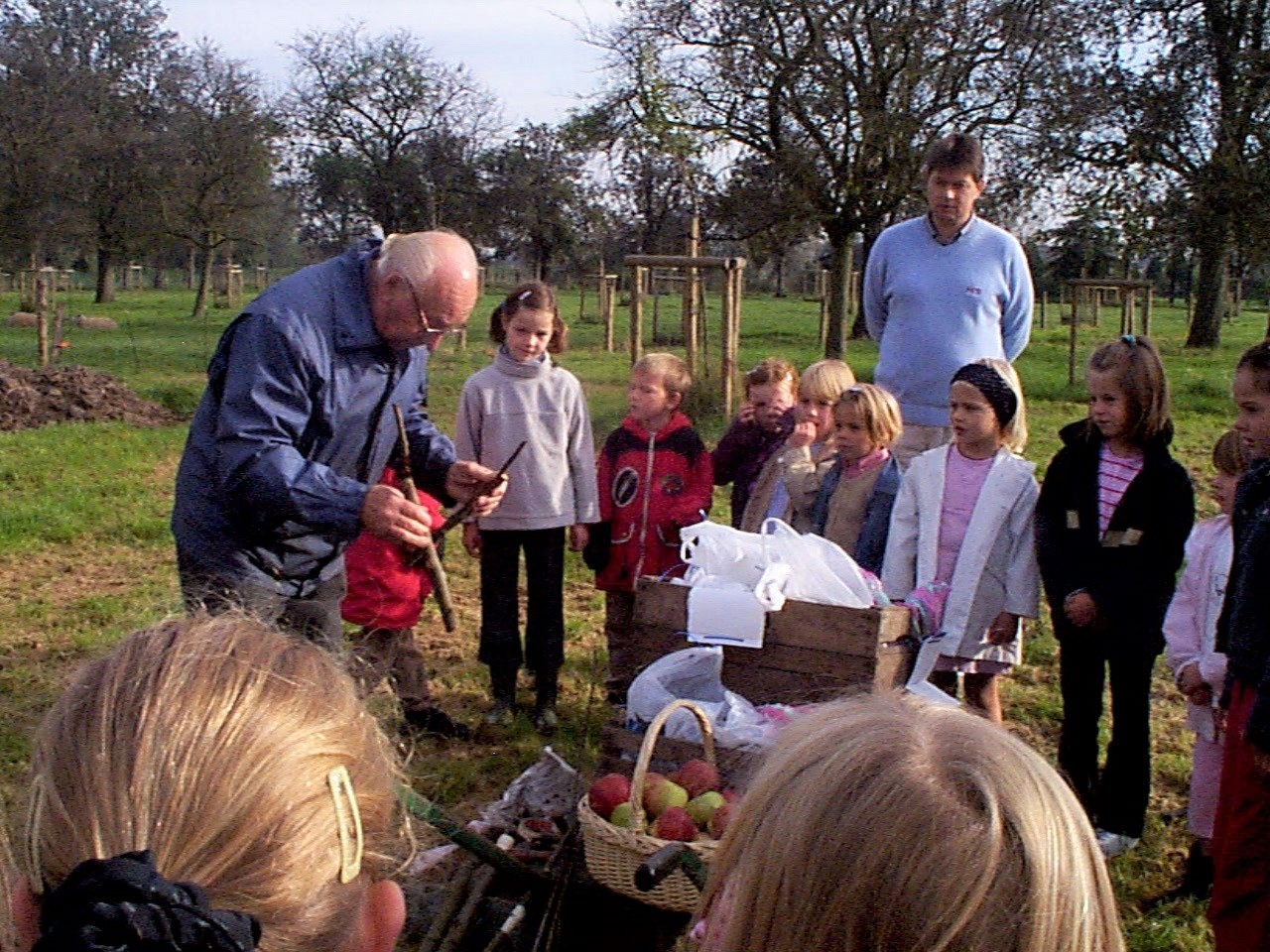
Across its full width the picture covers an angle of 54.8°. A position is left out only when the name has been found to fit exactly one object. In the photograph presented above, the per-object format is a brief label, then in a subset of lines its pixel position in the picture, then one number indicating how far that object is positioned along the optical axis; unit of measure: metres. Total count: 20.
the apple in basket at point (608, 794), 3.04
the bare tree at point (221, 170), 34.09
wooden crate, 3.35
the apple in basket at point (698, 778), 3.03
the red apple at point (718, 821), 2.81
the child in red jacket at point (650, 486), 5.04
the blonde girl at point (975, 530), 4.07
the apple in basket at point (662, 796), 2.93
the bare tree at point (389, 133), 36.28
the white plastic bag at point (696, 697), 3.22
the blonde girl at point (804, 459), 4.62
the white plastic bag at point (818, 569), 3.48
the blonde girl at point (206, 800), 1.06
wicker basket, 2.78
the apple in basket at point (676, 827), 2.81
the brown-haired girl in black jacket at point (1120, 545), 3.81
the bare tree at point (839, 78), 18.12
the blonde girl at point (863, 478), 4.35
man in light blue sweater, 4.68
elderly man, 3.14
